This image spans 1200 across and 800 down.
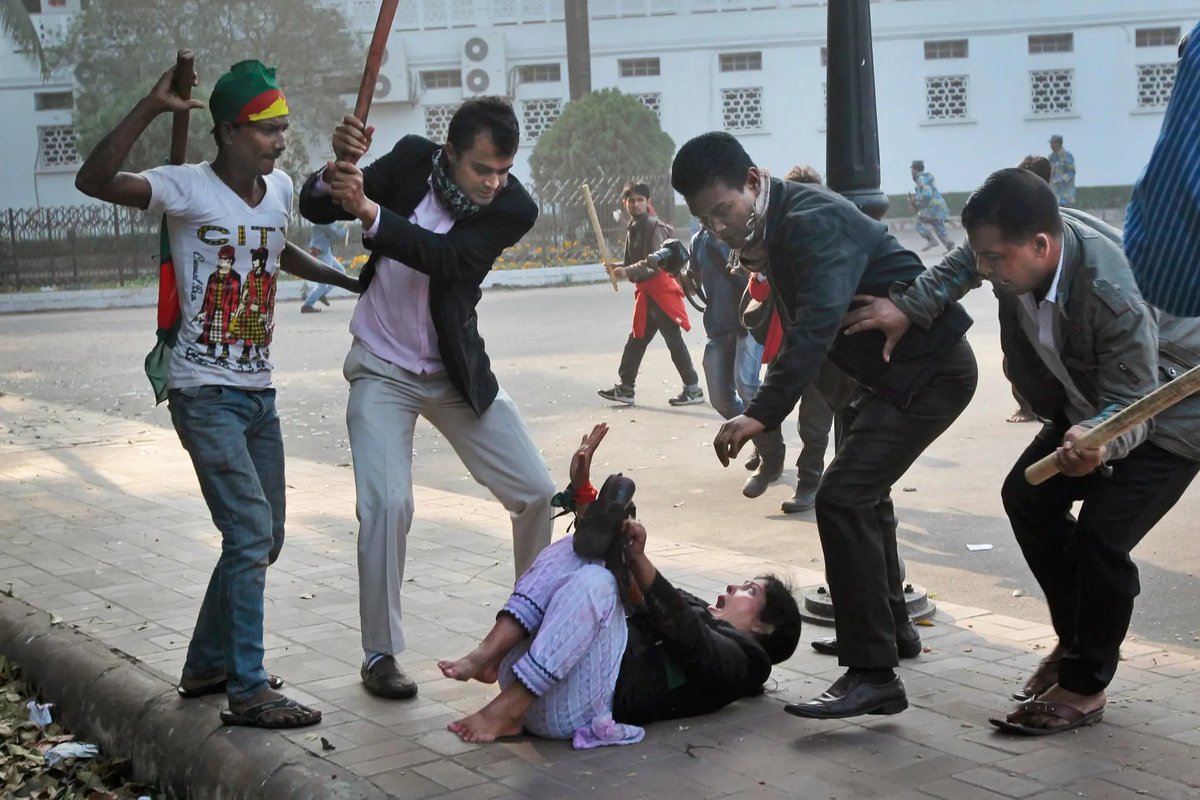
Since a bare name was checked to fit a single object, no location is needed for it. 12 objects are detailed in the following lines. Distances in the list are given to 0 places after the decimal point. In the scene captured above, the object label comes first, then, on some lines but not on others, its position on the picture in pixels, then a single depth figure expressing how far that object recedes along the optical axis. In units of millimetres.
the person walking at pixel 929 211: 27109
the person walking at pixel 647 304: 11875
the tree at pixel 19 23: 27484
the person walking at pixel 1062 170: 27641
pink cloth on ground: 4090
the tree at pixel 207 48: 35219
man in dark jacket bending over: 4230
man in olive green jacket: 3955
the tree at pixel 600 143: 30766
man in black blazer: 4535
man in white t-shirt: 4285
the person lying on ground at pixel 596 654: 4078
